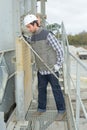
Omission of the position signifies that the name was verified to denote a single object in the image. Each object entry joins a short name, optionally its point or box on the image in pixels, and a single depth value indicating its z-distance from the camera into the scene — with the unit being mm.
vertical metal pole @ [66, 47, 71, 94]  6416
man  5230
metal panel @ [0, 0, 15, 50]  5246
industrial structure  4797
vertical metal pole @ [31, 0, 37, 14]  8930
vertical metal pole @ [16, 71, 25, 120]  4882
